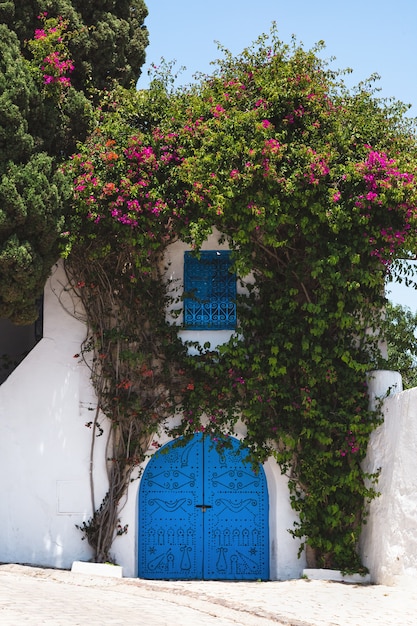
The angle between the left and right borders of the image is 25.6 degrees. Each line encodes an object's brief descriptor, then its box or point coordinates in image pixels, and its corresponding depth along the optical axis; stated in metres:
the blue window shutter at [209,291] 12.03
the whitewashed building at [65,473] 11.55
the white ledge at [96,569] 11.02
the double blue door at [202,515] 11.80
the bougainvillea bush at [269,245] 11.08
